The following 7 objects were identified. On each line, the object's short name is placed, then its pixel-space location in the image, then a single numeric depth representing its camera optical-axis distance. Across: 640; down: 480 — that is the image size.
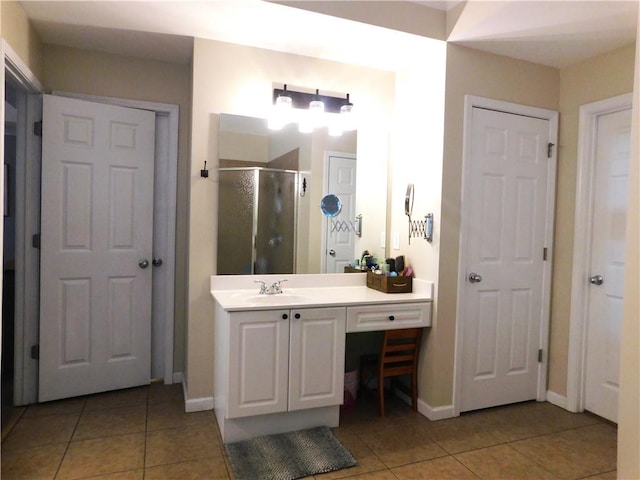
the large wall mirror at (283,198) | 2.75
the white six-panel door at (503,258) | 2.76
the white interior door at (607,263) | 2.63
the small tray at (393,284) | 2.80
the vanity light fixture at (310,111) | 2.82
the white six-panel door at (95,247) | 2.76
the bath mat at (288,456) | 2.09
